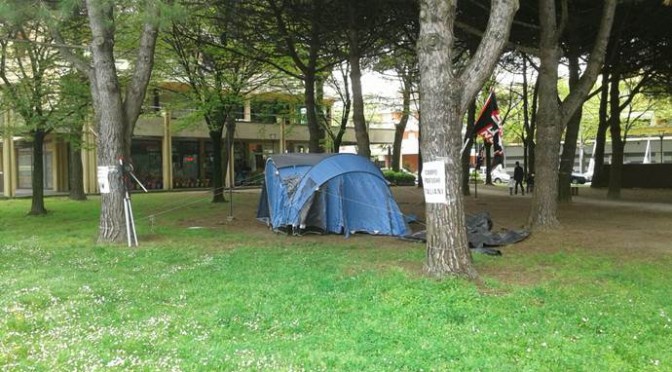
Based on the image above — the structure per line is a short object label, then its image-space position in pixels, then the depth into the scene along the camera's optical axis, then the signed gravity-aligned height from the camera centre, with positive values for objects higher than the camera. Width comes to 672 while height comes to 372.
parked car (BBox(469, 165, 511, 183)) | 47.75 -1.62
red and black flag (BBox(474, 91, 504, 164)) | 12.74 +0.63
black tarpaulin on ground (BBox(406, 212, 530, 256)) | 10.52 -1.44
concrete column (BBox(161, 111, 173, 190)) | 34.97 -0.12
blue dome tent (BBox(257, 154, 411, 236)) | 13.01 -0.94
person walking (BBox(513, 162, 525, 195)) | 28.36 -0.90
